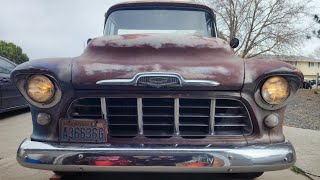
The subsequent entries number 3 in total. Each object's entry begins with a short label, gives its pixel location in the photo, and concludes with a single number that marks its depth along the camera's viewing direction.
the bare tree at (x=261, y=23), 16.60
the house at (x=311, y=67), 41.76
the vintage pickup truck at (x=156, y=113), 1.75
